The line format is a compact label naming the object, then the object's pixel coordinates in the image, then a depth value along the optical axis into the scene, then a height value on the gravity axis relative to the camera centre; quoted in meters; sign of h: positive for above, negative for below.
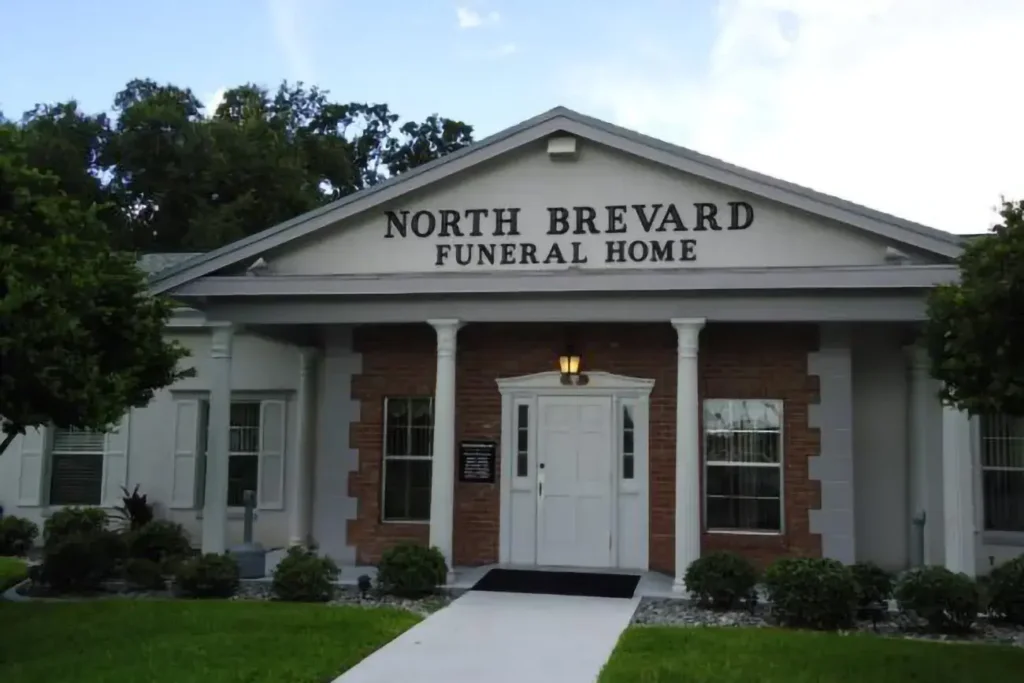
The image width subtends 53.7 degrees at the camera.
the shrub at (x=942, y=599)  9.13 -1.27
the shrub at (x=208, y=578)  10.65 -1.38
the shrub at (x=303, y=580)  10.37 -1.35
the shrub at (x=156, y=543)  12.55 -1.22
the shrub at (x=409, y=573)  10.60 -1.29
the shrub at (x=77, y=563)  10.89 -1.28
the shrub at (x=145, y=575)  11.05 -1.41
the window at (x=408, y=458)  13.06 -0.11
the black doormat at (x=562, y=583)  10.99 -1.46
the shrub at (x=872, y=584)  9.87 -1.24
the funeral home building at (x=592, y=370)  11.40 +1.02
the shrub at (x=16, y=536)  14.20 -1.30
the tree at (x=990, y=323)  7.32 +1.00
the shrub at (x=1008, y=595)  9.52 -1.27
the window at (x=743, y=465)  12.16 -0.12
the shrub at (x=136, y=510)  14.50 -0.92
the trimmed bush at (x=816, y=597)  9.32 -1.30
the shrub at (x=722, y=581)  10.08 -1.25
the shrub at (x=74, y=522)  13.84 -1.08
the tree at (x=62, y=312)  7.67 +1.07
